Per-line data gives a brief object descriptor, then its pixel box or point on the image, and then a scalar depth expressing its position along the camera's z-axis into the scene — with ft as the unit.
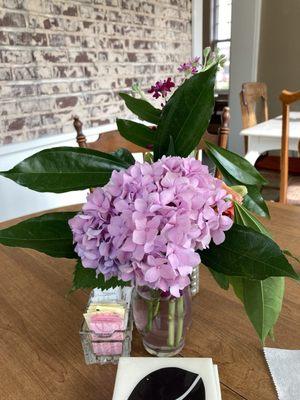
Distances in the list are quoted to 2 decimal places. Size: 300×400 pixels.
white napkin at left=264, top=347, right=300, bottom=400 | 1.50
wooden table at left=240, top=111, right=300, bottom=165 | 6.01
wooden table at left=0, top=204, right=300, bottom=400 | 1.56
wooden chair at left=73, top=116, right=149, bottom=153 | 3.90
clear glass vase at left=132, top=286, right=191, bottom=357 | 1.52
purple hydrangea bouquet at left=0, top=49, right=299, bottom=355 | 1.09
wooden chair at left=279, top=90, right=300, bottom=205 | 4.83
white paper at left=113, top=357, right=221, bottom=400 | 1.35
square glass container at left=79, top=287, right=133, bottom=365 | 1.63
